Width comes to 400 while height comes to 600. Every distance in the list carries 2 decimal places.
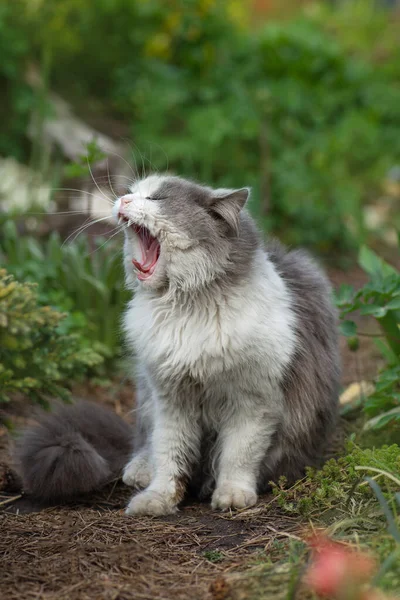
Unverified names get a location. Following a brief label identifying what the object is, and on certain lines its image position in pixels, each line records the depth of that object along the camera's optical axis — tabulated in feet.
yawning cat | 18.67
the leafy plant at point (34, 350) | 15.85
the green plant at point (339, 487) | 17.48
